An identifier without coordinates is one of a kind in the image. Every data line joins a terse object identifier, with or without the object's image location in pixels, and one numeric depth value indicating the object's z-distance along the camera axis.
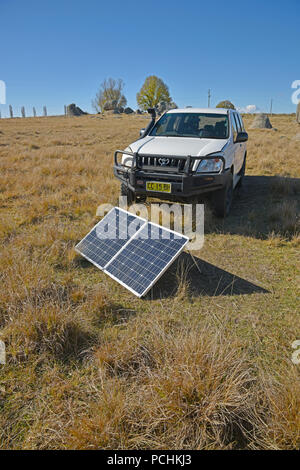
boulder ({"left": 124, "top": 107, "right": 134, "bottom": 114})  61.20
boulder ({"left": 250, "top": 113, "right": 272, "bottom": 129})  29.88
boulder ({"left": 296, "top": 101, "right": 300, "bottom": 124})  34.66
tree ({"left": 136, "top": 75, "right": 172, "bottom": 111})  71.62
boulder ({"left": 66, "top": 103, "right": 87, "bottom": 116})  60.97
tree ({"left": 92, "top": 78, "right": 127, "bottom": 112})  81.44
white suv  4.75
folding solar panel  3.38
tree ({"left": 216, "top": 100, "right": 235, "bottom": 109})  46.41
